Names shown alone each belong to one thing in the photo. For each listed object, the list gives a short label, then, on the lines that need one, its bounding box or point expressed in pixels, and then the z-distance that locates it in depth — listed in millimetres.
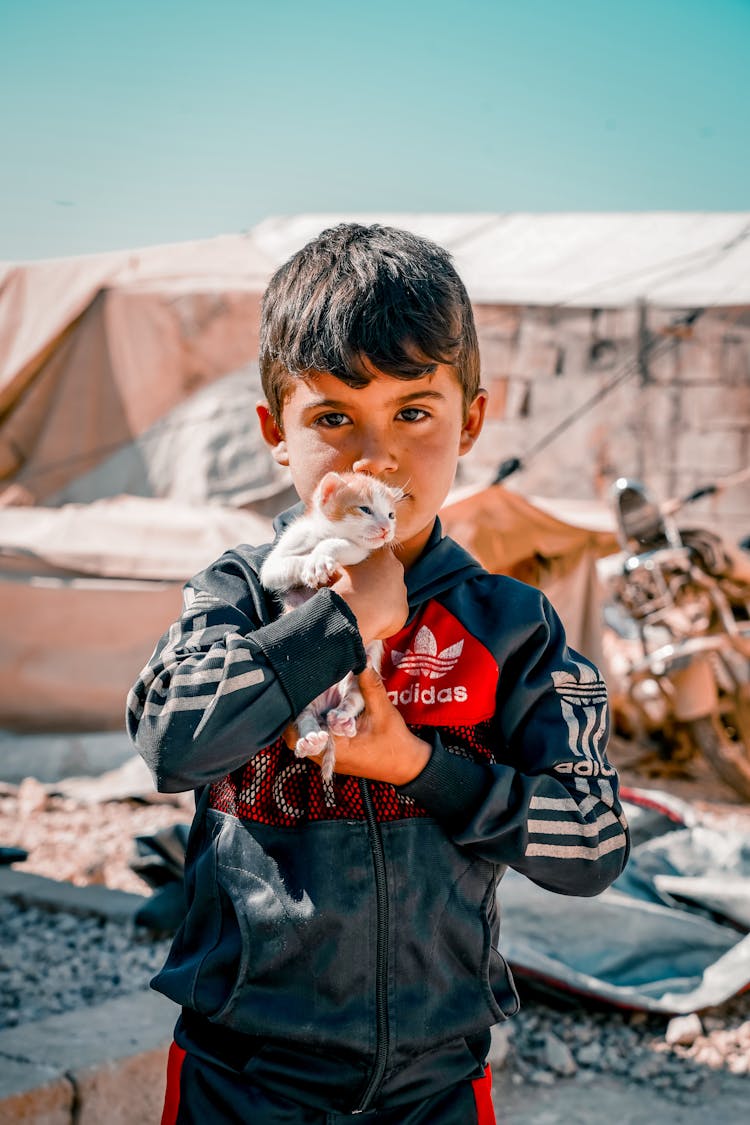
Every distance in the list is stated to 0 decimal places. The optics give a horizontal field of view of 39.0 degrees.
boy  1349
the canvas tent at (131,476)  5809
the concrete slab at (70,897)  3613
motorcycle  5891
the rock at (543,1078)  3035
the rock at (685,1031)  3211
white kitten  1367
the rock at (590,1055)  3139
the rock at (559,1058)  3086
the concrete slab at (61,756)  5543
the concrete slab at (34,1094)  2186
